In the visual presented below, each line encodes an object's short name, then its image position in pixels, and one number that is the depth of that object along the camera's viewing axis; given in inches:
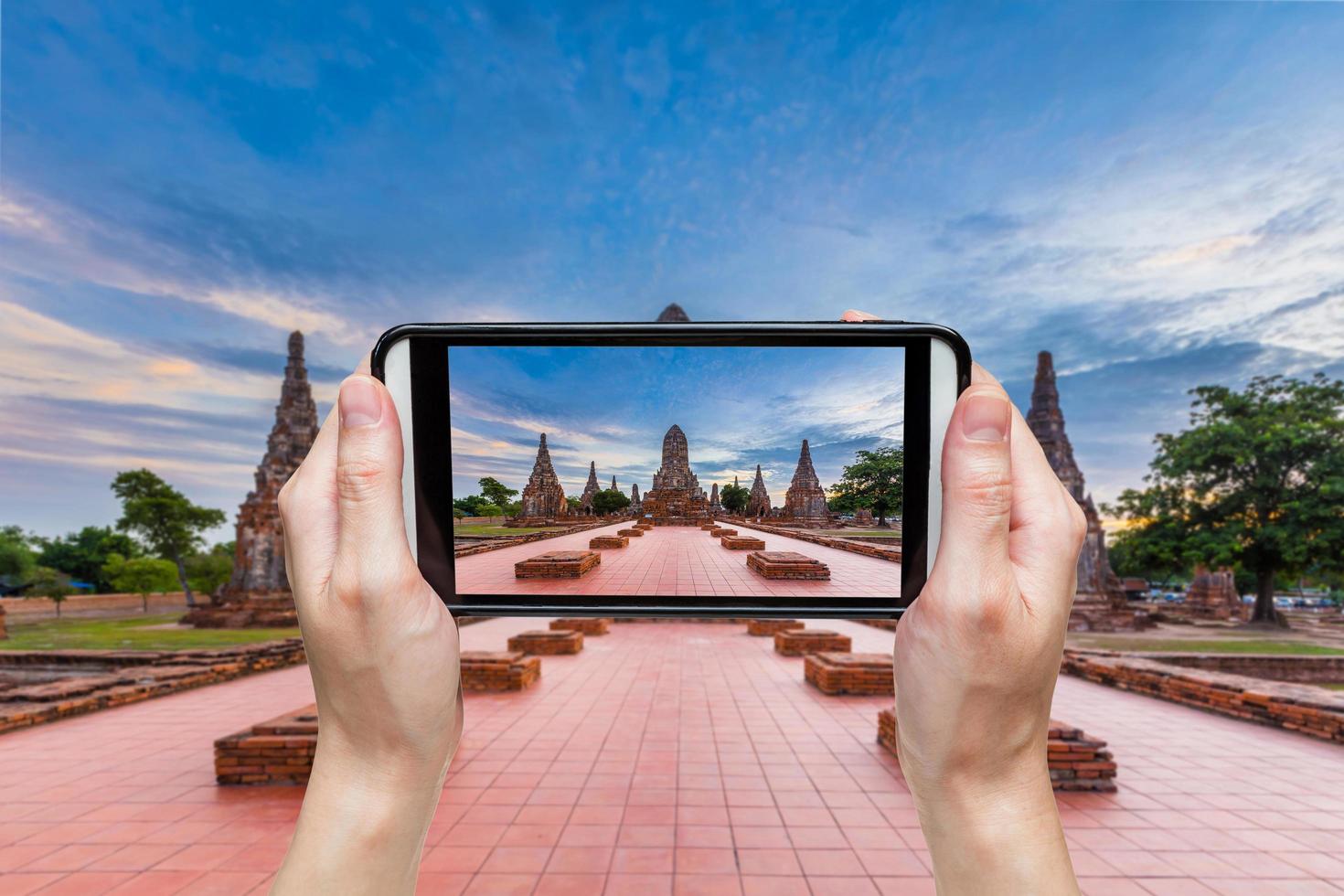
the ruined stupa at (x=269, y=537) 711.1
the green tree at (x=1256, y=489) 690.8
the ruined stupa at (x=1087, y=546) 701.9
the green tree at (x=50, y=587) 848.9
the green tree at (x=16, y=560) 1157.1
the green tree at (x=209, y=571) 1013.8
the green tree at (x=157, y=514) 1141.7
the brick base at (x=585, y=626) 478.9
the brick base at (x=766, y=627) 477.2
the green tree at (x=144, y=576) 966.4
